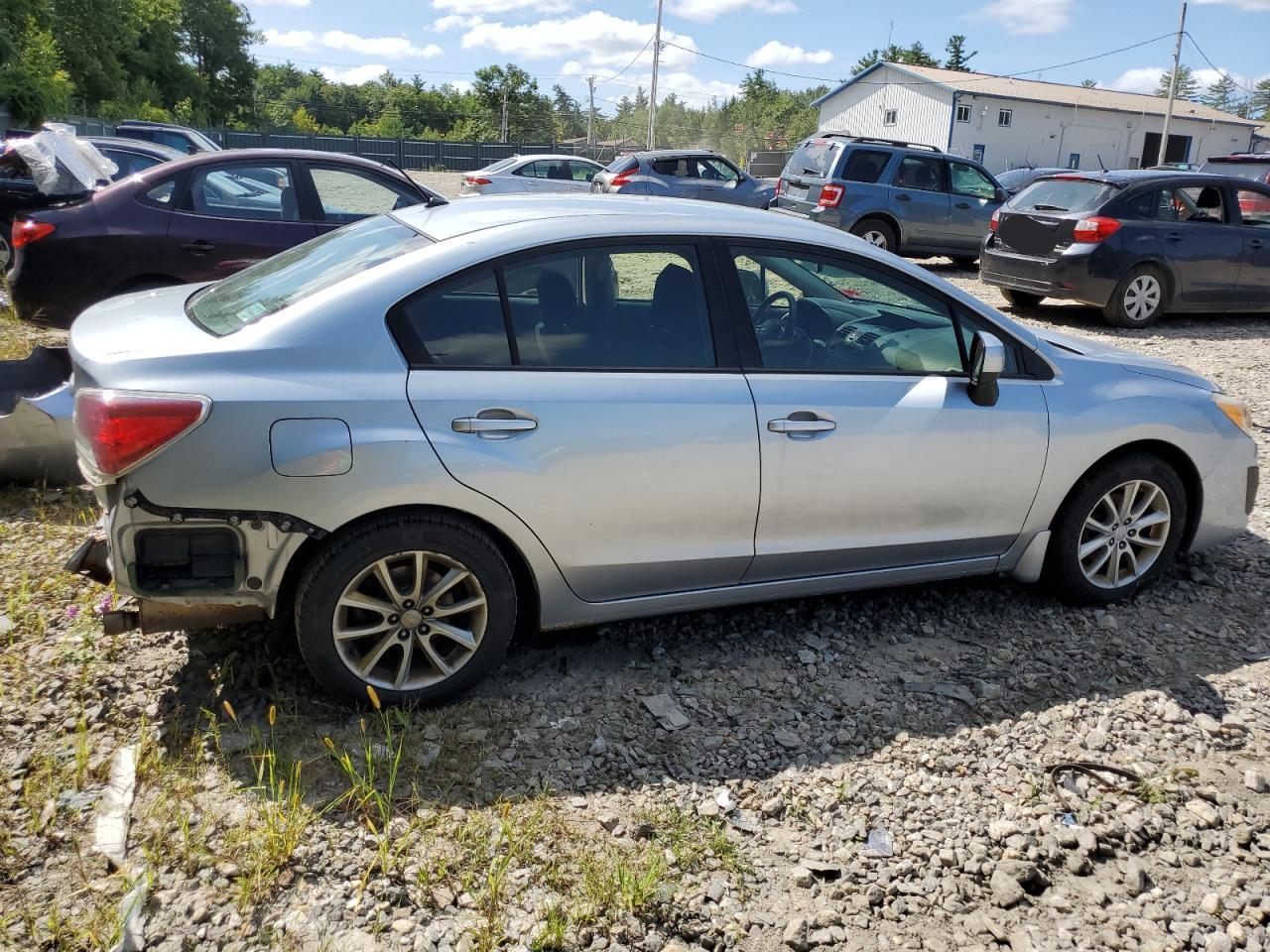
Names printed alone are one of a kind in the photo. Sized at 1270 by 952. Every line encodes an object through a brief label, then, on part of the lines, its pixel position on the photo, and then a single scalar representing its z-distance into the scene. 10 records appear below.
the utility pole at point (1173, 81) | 36.34
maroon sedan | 7.30
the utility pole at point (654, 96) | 39.81
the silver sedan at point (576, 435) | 3.04
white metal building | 42.88
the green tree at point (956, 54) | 68.75
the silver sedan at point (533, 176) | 23.02
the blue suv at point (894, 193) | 14.32
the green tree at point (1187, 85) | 121.93
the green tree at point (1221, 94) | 119.75
